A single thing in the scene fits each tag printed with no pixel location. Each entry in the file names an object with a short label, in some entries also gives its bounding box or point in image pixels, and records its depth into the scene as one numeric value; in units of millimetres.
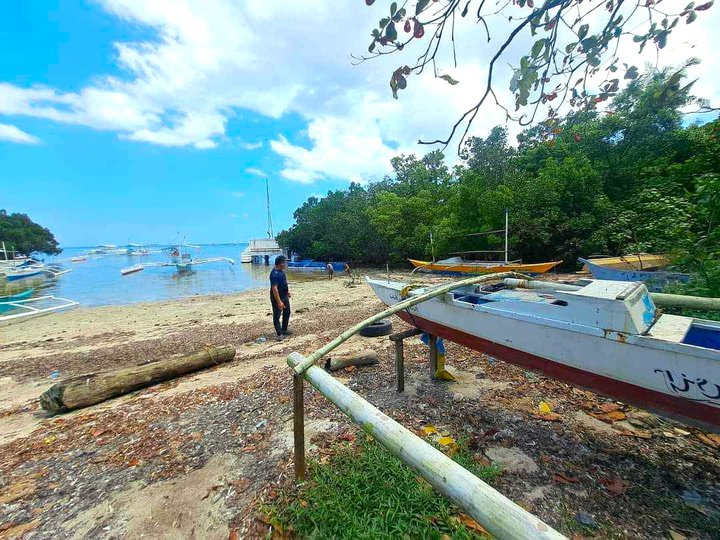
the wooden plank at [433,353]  4799
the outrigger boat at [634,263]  10954
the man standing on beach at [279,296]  7879
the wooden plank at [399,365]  4488
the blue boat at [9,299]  17594
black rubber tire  7391
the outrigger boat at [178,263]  41375
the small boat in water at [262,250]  51219
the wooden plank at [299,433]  2792
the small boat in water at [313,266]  34812
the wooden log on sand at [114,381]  4641
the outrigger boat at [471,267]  16739
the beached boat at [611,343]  2375
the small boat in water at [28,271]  36241
